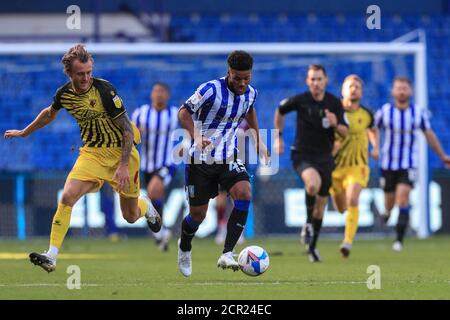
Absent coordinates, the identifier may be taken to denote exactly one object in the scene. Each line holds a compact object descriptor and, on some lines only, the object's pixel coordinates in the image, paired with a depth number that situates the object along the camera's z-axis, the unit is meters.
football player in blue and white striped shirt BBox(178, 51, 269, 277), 9.62
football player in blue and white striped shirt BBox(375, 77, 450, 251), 15.38
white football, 9.21
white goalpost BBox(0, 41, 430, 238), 18.20
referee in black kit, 12.80
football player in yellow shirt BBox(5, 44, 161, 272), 9.31
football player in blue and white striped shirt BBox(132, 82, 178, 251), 15.87
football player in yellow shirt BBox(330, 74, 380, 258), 13.68
